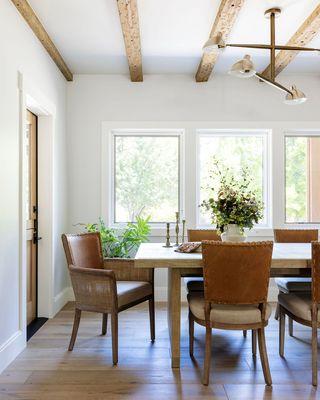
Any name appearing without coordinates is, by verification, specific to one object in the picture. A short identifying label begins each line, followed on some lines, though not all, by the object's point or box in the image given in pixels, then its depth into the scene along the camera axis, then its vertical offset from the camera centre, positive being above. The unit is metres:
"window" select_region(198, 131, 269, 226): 4.71 +0.53
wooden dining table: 2.55 -0.45
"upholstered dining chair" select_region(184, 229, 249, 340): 3.78 -0.37
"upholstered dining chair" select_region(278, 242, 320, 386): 2.38 -0.73
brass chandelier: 2.56 +1.02
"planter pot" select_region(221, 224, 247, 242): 2.95 -0.28
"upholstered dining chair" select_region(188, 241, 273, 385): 2.32 -0.56
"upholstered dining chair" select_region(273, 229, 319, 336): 3.81 -0.38
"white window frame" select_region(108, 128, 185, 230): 4.63 +0.51
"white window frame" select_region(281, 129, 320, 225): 4.59 +0.39
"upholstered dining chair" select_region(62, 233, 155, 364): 2.76 -0.68
